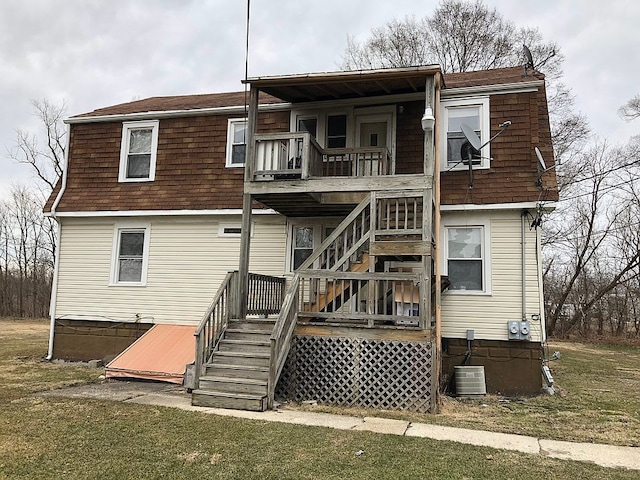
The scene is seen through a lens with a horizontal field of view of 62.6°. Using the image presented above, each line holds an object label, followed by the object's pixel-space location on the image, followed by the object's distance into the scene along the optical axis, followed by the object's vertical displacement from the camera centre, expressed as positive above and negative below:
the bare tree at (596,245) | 26.00 +3.39
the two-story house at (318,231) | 8.52 +1.44
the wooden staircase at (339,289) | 8.99 +0.22
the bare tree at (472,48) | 24.61 +12.49
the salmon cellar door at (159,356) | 9.92 -1.18
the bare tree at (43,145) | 31.50 +8.76
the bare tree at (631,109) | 26.03 +10.01
